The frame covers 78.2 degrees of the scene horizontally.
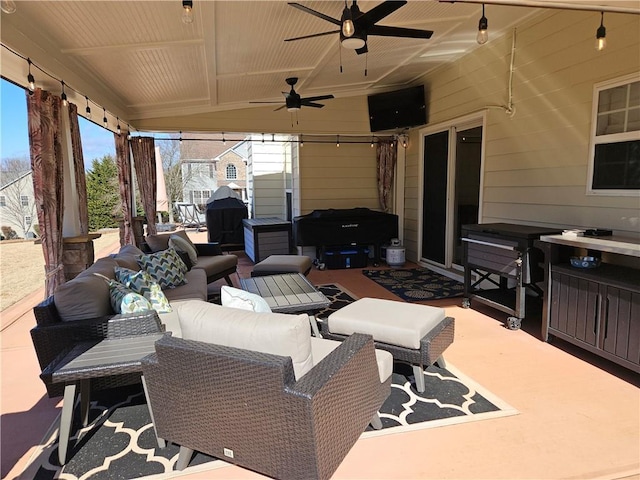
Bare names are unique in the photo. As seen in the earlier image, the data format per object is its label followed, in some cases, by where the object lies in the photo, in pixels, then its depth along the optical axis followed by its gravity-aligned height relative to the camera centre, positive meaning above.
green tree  10.42 -0.10
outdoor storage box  7.24 -0.96
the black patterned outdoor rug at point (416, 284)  5.08 -1.42
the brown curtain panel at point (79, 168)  4.30 +0.24
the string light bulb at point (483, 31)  3.03 +1.17
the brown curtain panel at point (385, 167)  7.51 +0.35
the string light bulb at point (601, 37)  3.11 +1.15
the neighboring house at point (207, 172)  18.55 +0.84
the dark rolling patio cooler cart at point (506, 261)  3.68 -0.77
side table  1.97 -0.90
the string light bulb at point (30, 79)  3.08 +0.87
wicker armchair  1.58 -0.95
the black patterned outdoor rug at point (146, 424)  1.98 -1.39
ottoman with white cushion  2.58 -0.99
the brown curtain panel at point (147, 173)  6.84 +0.27
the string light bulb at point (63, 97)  3.73 +0.89
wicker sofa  2.34 -0.80
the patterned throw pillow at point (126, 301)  2.60 -0.74
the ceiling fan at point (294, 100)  5.58 +1.23
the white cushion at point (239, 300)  2.23 -0.64
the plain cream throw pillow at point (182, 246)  4.85 -0.71
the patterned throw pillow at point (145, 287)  2.91 -0.73
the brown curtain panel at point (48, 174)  3.55 +0.15
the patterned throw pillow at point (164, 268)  3.84 -0.78
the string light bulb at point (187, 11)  2.53 +1.13
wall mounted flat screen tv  6.53 +1.30
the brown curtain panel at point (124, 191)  6.21 -0.03
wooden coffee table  3.28 -0.99
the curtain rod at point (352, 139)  7.46 +0.89
